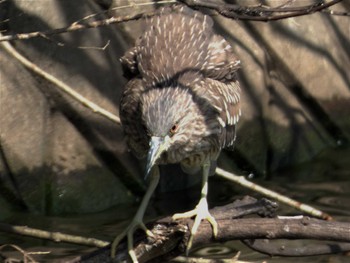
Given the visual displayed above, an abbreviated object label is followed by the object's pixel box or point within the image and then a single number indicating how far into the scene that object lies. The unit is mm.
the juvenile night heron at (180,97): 8773
